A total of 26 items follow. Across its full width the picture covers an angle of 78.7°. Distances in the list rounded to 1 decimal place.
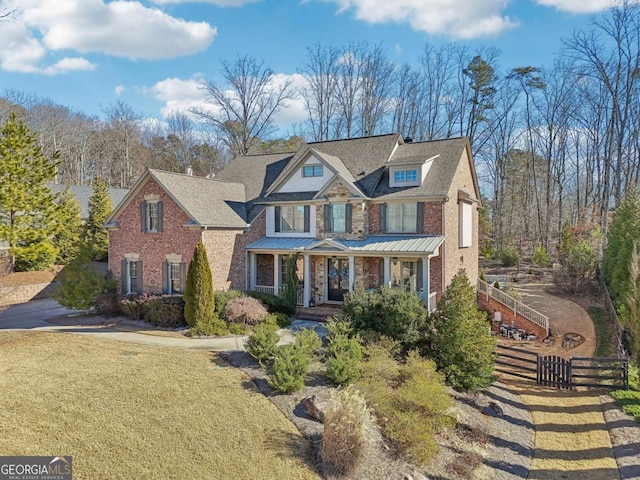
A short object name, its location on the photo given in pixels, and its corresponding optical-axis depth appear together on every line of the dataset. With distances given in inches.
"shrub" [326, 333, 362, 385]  455.2
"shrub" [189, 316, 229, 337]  639.1
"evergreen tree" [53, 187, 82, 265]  1147.9
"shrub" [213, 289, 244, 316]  701.9
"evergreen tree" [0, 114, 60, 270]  666.2
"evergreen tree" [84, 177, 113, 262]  1190.9
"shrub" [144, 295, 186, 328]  700.7
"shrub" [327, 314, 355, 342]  544.4
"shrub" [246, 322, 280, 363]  496.4
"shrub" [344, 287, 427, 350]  582.6
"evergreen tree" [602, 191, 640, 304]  776.3
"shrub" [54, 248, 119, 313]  740.0
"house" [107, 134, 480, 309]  752.3
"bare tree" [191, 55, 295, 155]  1526.2
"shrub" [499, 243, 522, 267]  1422.0
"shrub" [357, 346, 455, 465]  370.3
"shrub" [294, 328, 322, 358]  487.8
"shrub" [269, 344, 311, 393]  424.8
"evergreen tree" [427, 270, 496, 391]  522.3
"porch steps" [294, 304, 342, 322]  757.7
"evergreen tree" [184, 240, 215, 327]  664.4
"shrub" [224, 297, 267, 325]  681.0
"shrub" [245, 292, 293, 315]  759.1
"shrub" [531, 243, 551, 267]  1414.9
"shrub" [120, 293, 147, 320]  738.8
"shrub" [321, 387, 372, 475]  332.8
